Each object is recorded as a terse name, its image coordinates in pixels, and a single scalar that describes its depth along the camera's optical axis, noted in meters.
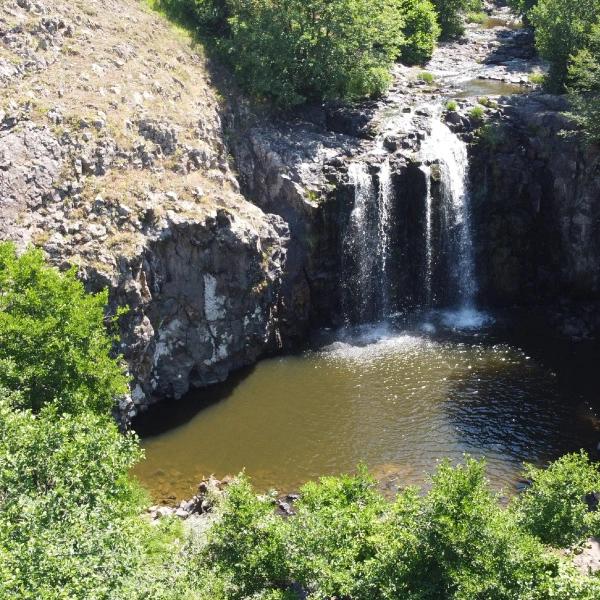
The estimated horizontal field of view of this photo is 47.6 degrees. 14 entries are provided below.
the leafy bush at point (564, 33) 41.84
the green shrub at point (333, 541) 17.33
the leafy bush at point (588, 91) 35.34
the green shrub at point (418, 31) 50.53
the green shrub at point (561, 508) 18.20
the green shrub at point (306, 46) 39.28
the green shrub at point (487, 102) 40.38
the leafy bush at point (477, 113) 39.47
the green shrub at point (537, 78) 45.61
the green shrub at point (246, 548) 18.14
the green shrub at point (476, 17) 62.47
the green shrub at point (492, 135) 38.69
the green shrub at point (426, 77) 47.34
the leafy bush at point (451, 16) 56.12
